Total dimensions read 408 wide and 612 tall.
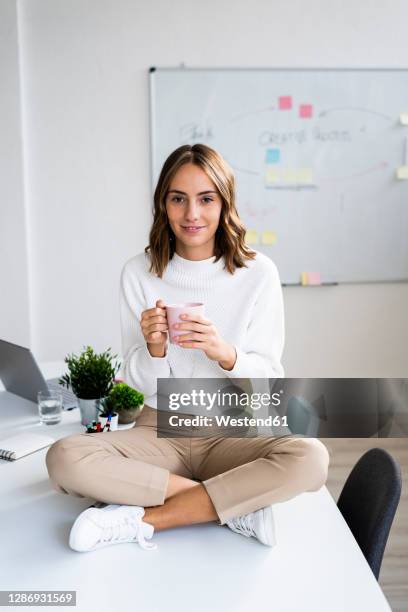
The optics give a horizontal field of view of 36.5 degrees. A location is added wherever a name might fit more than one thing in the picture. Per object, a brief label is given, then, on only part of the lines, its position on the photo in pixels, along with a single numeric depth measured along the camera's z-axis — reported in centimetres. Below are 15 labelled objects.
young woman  122
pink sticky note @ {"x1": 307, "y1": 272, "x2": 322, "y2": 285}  342
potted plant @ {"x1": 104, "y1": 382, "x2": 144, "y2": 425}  165
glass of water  165
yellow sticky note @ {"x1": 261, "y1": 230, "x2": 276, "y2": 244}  339
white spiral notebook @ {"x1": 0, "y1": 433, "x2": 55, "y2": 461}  147
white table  96
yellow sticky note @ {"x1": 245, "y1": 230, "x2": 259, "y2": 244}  339
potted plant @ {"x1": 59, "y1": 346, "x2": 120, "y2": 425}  163
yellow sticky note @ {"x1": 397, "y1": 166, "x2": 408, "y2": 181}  336
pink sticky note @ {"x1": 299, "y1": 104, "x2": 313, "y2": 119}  329
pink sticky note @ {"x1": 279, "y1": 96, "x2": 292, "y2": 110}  327
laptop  168
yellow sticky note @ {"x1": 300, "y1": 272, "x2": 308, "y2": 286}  342
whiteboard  325
